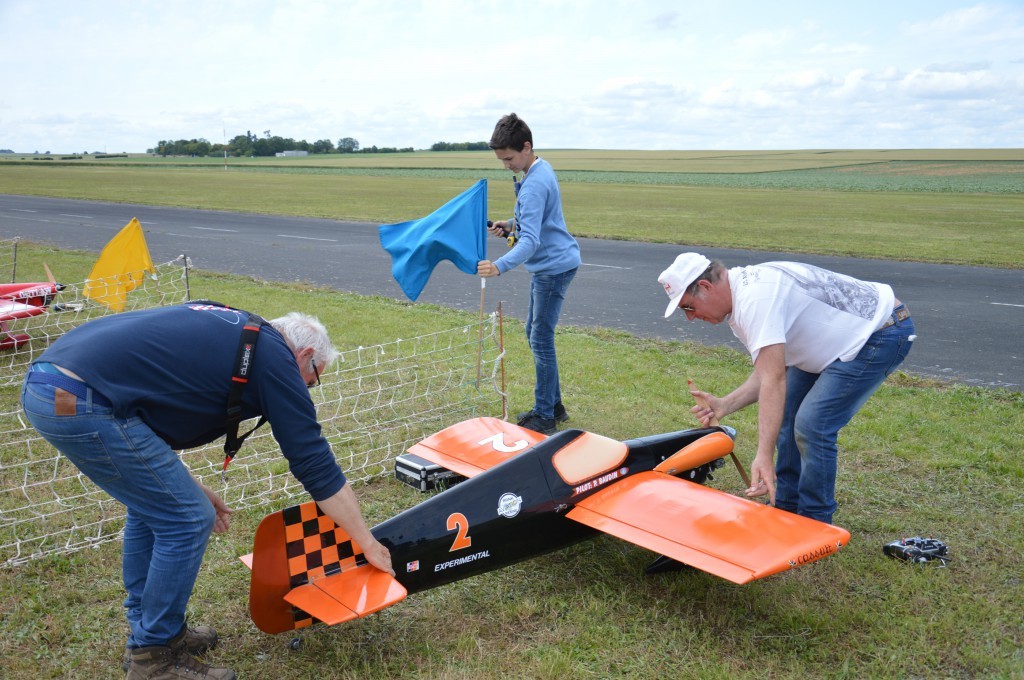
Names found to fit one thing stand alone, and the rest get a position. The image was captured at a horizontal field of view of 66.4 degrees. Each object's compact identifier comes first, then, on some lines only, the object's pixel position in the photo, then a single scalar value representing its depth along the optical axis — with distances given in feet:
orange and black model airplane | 12.72
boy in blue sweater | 21.07
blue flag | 21.81
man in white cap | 13.91
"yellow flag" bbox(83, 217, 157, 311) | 27.89
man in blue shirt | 10.33
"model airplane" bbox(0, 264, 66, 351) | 31.55
